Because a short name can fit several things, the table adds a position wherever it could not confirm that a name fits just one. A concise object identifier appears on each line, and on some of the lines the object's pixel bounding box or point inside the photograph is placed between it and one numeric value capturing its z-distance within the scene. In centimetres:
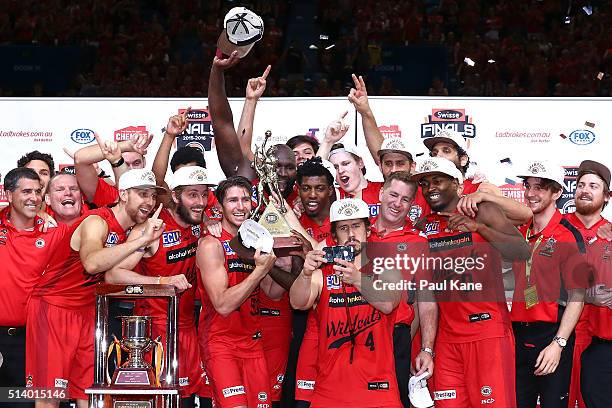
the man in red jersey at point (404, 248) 773
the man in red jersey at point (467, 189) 768
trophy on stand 696
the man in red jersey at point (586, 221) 848
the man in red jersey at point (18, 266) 837
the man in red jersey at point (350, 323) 715
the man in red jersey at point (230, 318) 754
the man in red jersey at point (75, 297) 793
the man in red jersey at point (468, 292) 775
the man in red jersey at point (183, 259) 802
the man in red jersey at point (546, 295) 805
